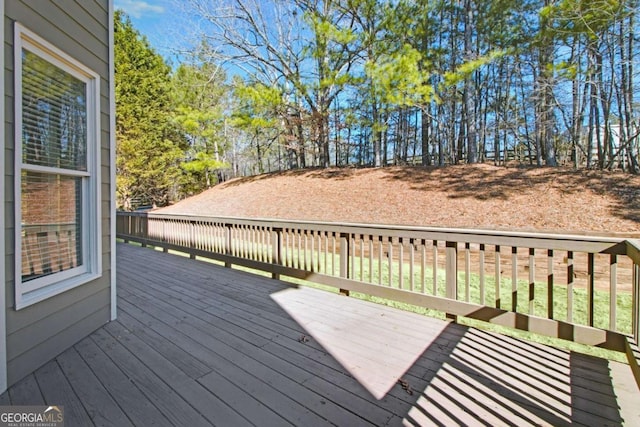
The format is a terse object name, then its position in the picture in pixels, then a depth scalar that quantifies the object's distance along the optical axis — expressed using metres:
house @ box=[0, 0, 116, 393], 1.92
